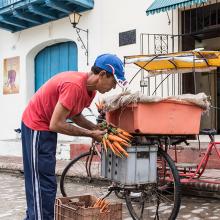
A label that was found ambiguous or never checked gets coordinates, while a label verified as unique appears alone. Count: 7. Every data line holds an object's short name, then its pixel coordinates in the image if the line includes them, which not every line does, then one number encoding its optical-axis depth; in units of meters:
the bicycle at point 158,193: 4.41
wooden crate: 3.26
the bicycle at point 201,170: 5.39
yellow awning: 6.08
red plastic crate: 4.41
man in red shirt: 3.47
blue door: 12.22
